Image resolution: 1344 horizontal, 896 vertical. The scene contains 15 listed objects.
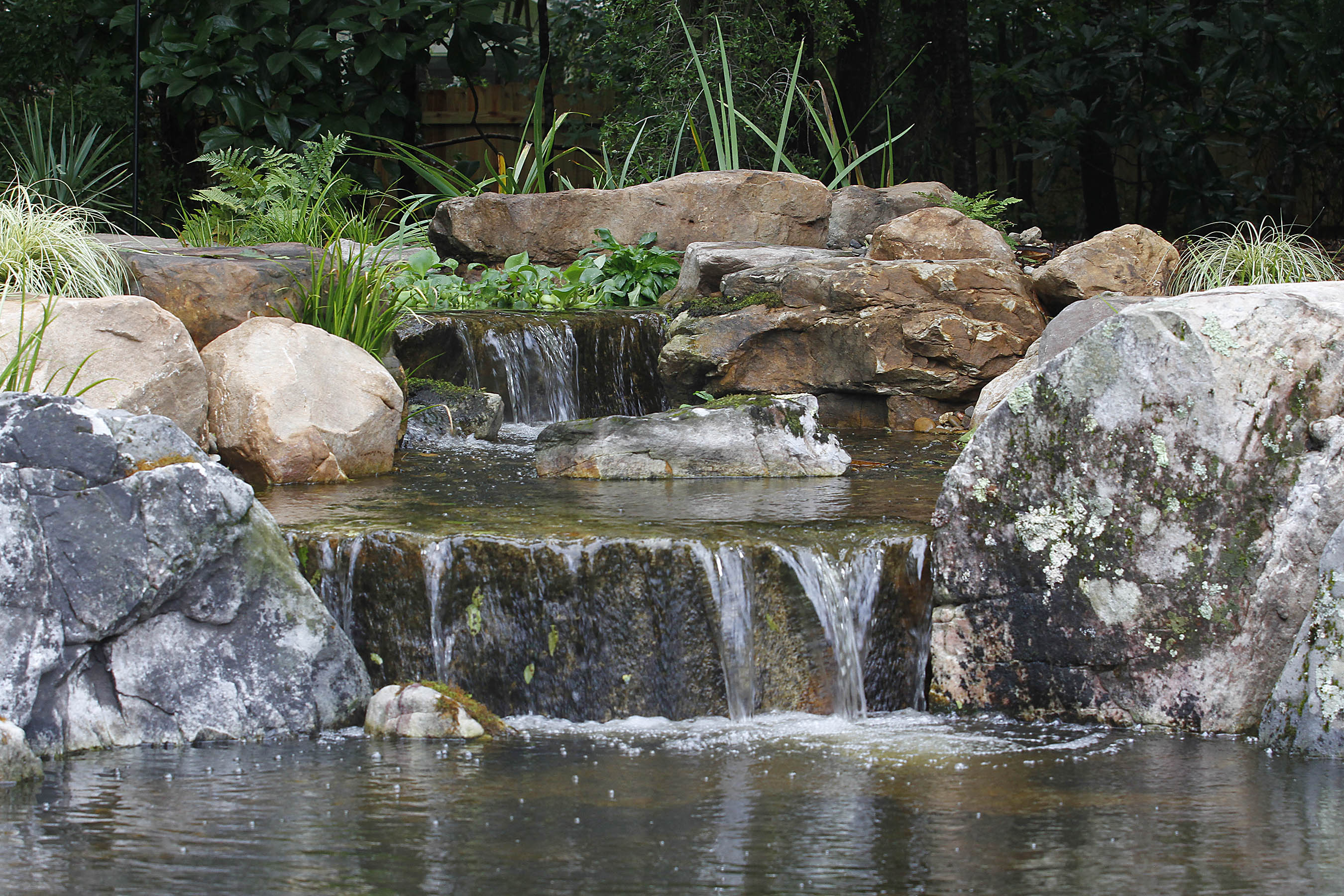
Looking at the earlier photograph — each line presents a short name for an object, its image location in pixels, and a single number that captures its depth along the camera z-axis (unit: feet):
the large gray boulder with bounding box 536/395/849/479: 42.27
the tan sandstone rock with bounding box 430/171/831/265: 68.69
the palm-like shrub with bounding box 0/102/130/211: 71.97
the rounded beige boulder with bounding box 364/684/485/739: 26.96
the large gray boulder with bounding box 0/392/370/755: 26.13
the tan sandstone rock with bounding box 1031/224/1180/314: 53.26
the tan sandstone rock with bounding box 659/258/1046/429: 53.88
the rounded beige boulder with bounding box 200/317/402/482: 40.73
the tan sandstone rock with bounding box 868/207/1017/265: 57.98
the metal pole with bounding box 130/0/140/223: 66.33
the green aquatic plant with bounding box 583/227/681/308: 64.54
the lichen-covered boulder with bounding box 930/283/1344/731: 27.86
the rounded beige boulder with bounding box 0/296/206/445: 37.42
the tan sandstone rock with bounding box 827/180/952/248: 69.82
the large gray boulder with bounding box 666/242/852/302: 58.39
